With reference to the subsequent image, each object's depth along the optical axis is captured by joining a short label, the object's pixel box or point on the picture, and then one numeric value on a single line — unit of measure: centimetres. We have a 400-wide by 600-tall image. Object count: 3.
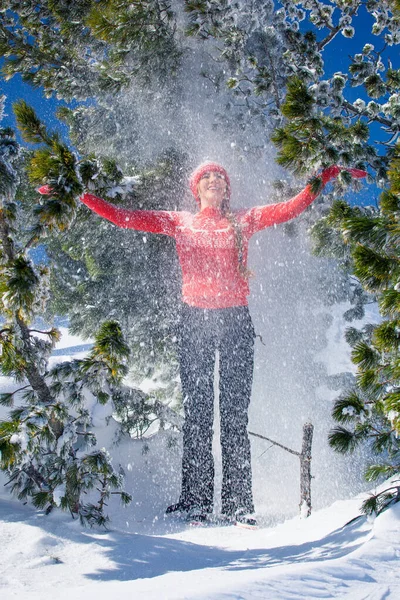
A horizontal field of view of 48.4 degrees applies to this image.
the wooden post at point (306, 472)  312
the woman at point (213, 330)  334
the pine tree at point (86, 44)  404
